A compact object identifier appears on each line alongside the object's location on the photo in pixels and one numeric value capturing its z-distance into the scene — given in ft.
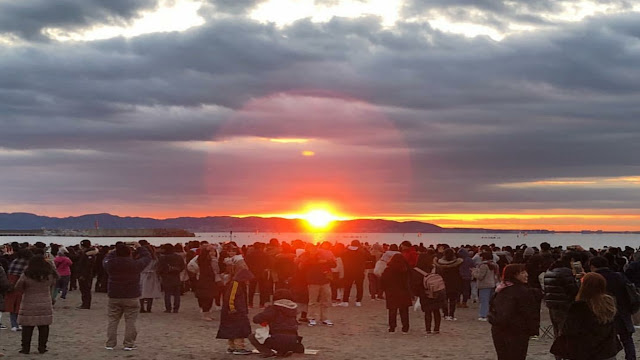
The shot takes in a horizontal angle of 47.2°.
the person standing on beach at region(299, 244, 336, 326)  59.57
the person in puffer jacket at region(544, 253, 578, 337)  34.78
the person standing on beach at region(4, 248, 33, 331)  50.47
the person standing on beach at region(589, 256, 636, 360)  36.22
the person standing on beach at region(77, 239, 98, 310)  69.46
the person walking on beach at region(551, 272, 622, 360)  26.18
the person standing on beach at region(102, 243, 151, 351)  43.96
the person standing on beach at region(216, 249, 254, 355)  44.65
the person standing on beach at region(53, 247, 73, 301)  69.77
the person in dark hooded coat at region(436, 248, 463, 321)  61.52
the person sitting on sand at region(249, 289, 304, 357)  43.29
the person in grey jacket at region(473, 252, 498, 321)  63.16
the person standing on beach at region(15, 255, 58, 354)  41.68
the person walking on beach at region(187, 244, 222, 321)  63.46
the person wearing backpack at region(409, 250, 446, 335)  54.49
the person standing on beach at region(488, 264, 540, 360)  29.53
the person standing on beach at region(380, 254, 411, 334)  54.24
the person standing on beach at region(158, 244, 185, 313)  66.86
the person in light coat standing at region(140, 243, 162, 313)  67.51
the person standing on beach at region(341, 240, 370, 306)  74.31
